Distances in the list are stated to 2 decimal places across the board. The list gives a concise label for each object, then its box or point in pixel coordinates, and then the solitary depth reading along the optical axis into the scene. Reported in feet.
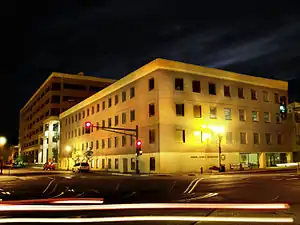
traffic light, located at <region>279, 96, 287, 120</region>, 73.41
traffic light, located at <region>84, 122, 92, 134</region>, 114.11
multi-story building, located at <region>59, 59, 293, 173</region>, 152.66
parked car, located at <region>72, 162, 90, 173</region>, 189.30
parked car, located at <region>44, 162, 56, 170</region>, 240.73
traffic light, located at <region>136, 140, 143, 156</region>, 135.33
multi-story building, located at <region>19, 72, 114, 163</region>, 332.92
